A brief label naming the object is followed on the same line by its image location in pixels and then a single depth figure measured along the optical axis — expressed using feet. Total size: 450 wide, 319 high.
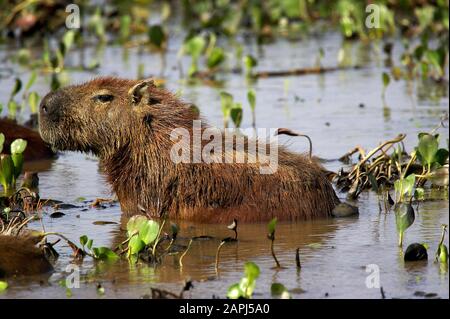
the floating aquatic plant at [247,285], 36.76
